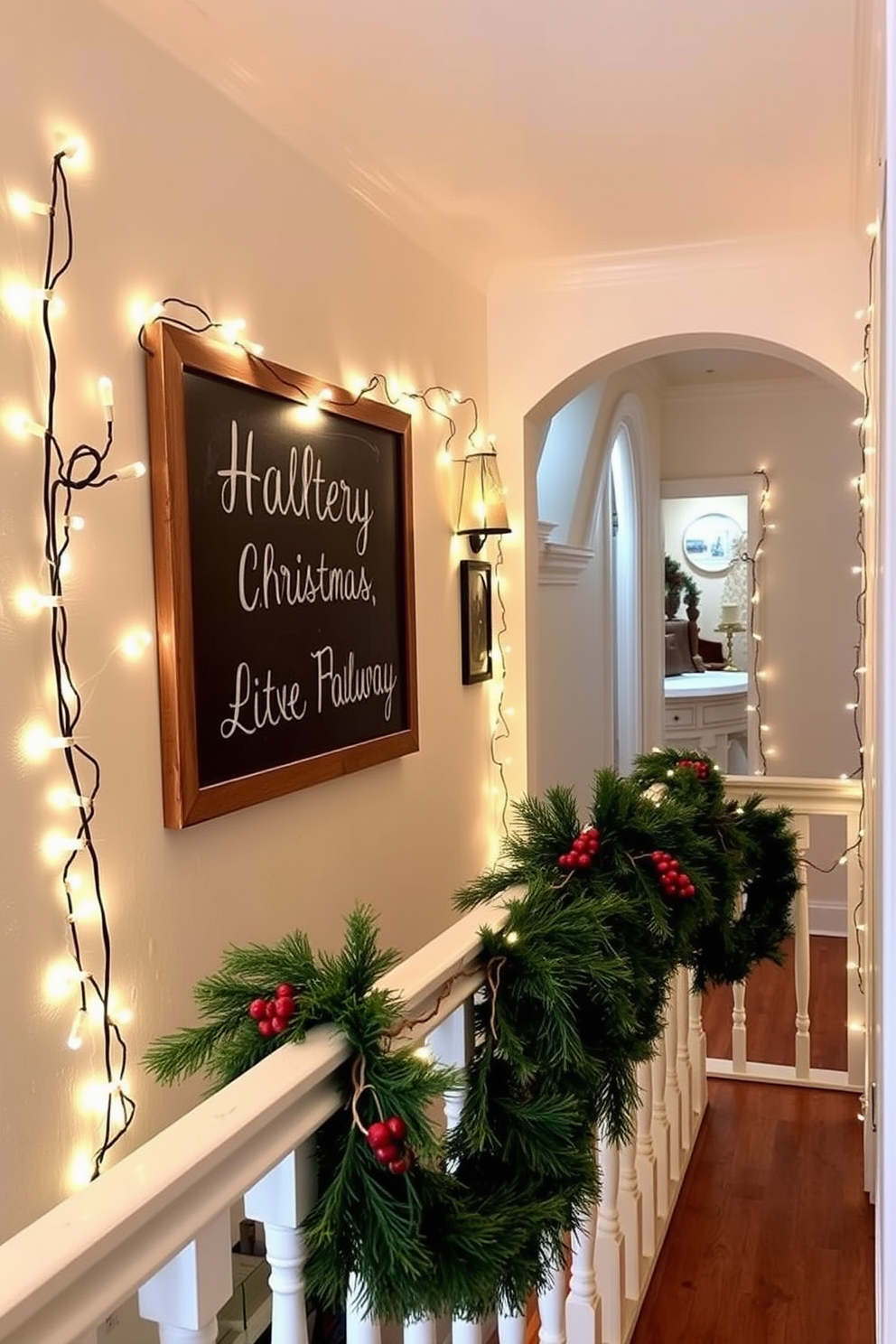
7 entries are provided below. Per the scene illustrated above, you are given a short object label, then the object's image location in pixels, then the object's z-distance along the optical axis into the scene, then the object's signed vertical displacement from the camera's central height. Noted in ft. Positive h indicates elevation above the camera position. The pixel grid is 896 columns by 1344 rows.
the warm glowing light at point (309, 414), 7.22 +1.28
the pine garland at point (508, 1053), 2.95 -1.54
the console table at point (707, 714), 19.22 -2.10
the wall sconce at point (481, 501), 10.15 +0.94
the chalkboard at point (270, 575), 5.94 +0.19
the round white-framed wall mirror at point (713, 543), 21.67 +1.07
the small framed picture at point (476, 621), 10.34 -0.20
